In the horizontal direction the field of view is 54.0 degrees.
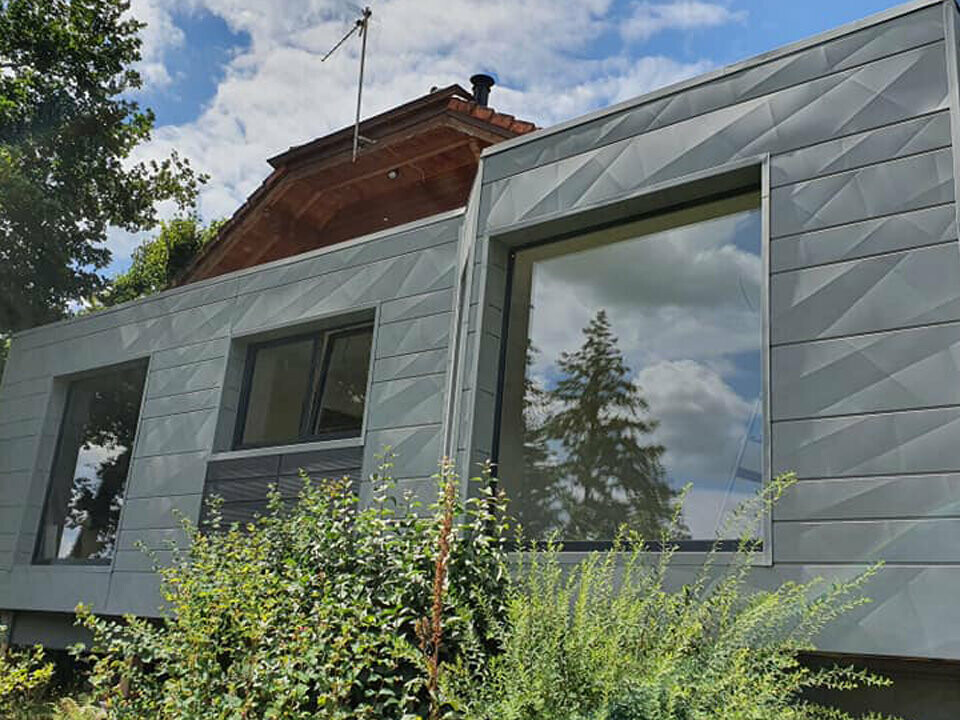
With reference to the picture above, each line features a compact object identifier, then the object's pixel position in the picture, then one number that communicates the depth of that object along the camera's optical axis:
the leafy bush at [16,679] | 5.71
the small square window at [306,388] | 8.31
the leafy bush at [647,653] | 3.29
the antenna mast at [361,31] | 9.58
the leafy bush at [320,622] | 4.11
